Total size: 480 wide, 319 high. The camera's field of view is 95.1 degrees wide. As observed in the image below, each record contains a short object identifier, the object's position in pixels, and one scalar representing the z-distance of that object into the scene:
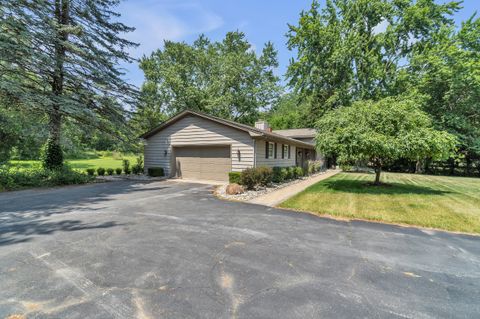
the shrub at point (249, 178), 9.74
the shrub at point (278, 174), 12.29
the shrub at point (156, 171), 14.94
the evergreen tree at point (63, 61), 10.90
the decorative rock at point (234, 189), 9.12
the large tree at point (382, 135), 9.28
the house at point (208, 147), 12.26
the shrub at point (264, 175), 10.21
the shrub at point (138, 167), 17.66
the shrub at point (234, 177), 10.84
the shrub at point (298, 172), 15.35
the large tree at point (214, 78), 25.36
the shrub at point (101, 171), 15.78
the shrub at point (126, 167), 17.37
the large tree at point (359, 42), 20.61
